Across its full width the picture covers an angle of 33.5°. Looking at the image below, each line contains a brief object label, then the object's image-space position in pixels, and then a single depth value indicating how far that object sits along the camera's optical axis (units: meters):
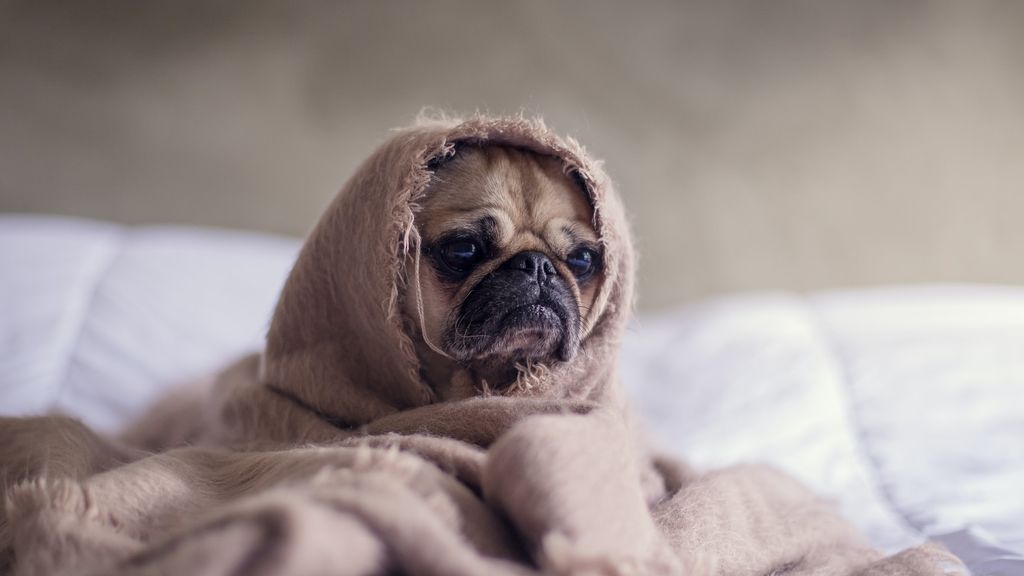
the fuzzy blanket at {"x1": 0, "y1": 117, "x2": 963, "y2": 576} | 0.65
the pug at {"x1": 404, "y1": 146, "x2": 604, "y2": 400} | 0.81
